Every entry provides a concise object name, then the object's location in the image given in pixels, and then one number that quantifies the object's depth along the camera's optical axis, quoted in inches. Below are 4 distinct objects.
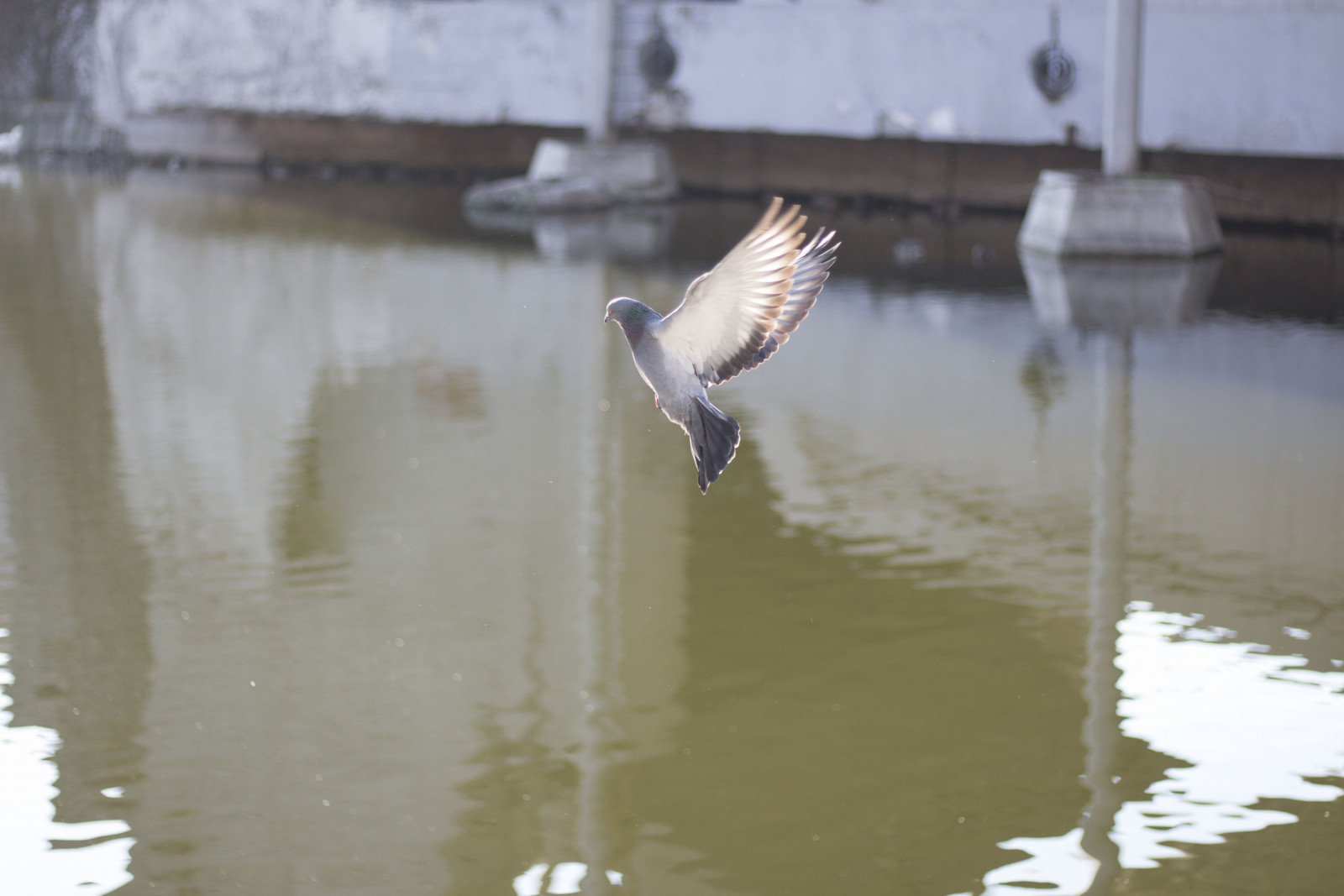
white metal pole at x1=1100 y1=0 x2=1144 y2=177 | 673.0
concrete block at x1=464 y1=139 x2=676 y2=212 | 892.0
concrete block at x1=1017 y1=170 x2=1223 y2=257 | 685.3
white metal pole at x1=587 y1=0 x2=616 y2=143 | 936.9
